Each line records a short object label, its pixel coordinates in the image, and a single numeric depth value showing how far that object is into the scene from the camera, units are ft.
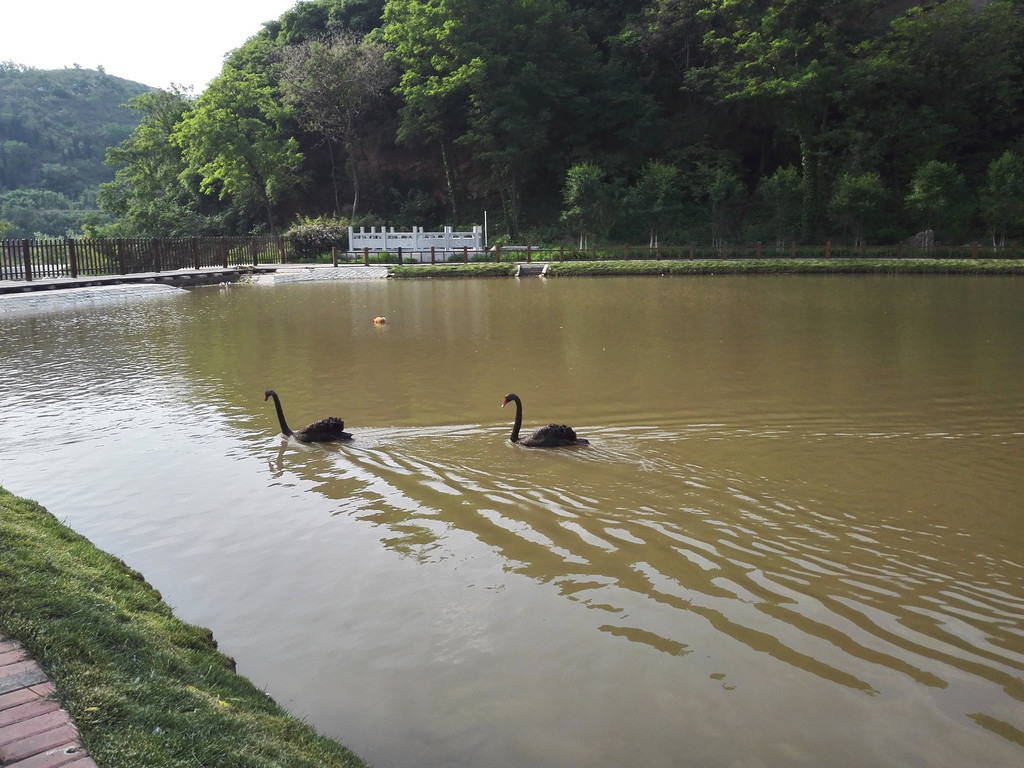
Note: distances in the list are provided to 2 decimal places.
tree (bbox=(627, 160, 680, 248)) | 143.02
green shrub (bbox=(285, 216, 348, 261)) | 140.87
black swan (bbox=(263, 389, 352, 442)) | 28.50
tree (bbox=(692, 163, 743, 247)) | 142.10
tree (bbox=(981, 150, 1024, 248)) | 122.42
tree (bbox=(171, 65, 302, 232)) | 145.59
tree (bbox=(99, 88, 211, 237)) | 168.55
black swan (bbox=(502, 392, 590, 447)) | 27.27
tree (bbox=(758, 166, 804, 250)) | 138.41
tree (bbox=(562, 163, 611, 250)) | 135.85
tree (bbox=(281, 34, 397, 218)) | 159.22
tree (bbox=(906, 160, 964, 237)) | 126.93
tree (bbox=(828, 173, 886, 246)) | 129.29
